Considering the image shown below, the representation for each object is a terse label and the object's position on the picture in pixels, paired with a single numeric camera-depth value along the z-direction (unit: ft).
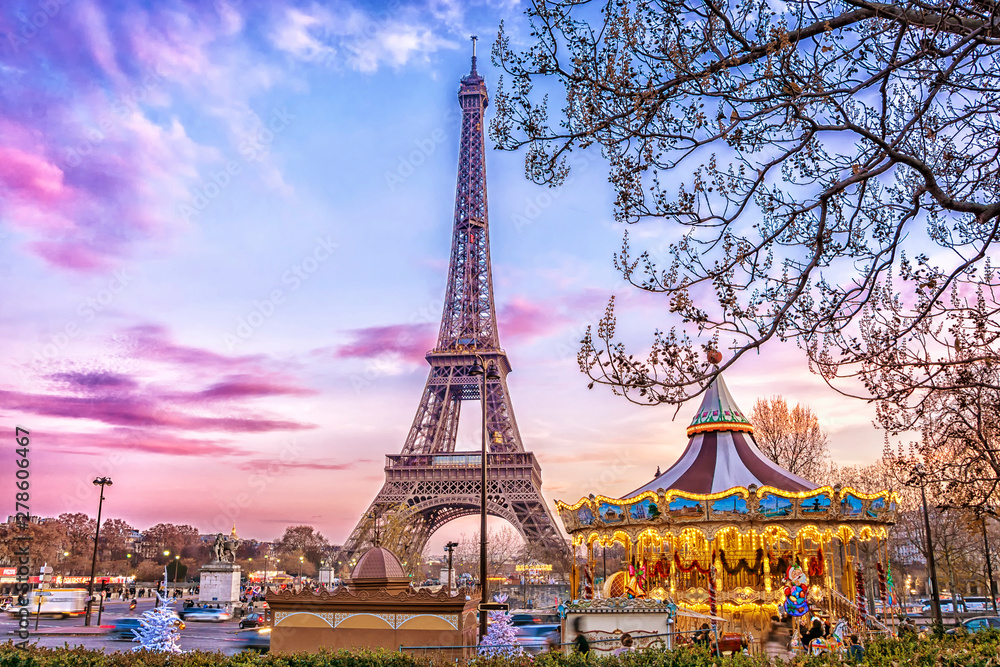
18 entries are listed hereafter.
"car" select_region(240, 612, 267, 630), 101.34
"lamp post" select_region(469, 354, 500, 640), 51.38
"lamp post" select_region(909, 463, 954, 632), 89.25
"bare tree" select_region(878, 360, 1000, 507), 33.22
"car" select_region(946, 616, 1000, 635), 84.69
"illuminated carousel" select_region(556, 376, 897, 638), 68.13
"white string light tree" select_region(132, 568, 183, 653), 42.96
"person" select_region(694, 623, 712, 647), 45.67
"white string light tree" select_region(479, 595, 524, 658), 42.34
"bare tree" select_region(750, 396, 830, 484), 133.08
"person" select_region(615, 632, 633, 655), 42.37
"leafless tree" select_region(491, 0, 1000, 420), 21.62
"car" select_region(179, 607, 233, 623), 115.14
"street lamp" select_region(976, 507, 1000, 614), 110.50
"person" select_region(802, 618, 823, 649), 44.73
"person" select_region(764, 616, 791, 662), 63.92
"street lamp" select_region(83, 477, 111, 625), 118.60
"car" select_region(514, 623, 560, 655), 62.41
